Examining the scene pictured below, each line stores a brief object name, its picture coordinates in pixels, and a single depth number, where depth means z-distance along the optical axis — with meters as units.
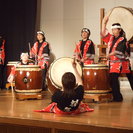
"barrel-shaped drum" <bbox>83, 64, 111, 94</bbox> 5.39
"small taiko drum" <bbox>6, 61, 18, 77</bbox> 8.29
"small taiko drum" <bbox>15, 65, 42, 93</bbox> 5.65
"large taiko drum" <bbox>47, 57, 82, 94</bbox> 5.67
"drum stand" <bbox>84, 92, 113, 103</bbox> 5.38
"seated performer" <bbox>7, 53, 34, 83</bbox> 5.91
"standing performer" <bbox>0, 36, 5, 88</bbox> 8.47
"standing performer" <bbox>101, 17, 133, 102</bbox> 5.49
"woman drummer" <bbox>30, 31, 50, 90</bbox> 8.17
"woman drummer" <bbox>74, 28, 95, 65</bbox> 7.86
